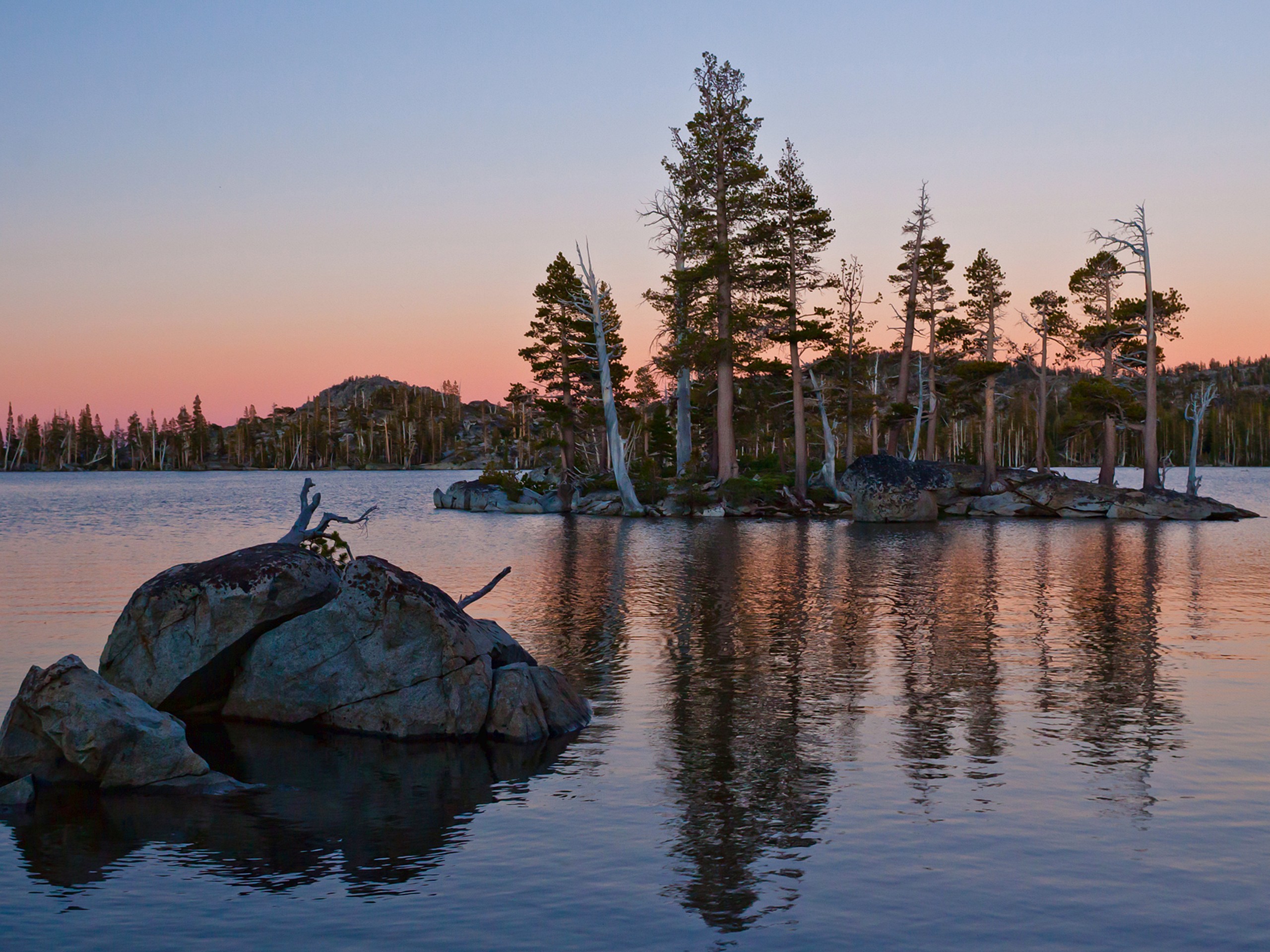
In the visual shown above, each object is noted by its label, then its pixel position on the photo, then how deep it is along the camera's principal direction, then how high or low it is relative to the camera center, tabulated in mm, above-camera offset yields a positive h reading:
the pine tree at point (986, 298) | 64938 +11061
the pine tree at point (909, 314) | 60938 +9546
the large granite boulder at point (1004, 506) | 54250 -1774
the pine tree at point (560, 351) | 66375 +8004
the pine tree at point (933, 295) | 62500 +11221
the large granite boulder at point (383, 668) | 12109 -2410
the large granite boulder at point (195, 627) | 12891 -1978
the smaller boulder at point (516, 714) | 11883 -2834
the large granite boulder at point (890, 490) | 50594 -879
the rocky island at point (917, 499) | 50812 -1402
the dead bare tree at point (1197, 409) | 54875 +3479
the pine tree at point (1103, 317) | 56062 +8843
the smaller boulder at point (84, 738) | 9977 -2629
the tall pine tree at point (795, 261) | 54812 +11467
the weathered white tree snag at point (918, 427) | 57469 +2618
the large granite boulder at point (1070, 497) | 52875 -1271
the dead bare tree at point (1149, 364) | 52688 +5697
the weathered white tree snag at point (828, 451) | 56938 +1195
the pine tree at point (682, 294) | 54656 +9910
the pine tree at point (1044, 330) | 62594 +8843
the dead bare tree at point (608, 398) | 51500 +3911
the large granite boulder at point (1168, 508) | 50938 -1770
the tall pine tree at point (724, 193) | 54312 +14954
